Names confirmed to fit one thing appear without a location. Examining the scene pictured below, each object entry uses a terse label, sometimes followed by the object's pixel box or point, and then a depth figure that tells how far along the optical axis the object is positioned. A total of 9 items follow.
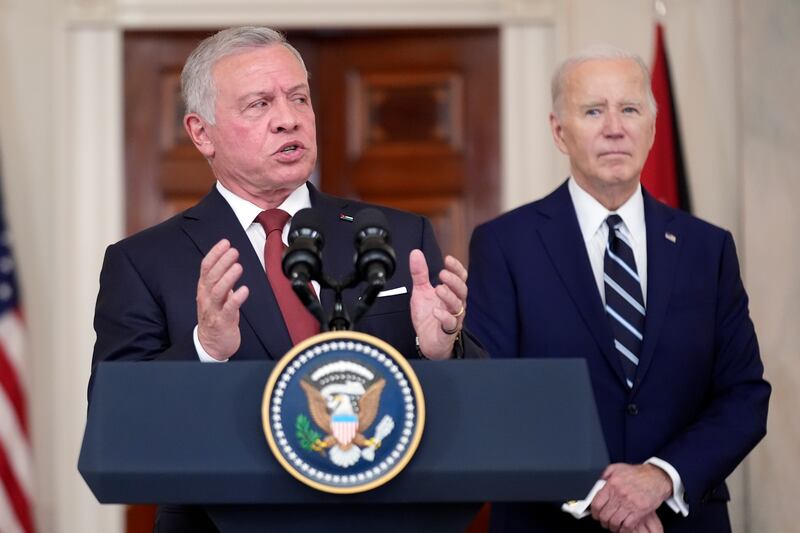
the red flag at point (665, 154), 9.75
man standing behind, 5.85
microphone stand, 3.69
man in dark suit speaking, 4.67
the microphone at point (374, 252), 3.71
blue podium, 3.60
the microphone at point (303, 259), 3.70
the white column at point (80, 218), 11.07
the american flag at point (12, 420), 10.11
